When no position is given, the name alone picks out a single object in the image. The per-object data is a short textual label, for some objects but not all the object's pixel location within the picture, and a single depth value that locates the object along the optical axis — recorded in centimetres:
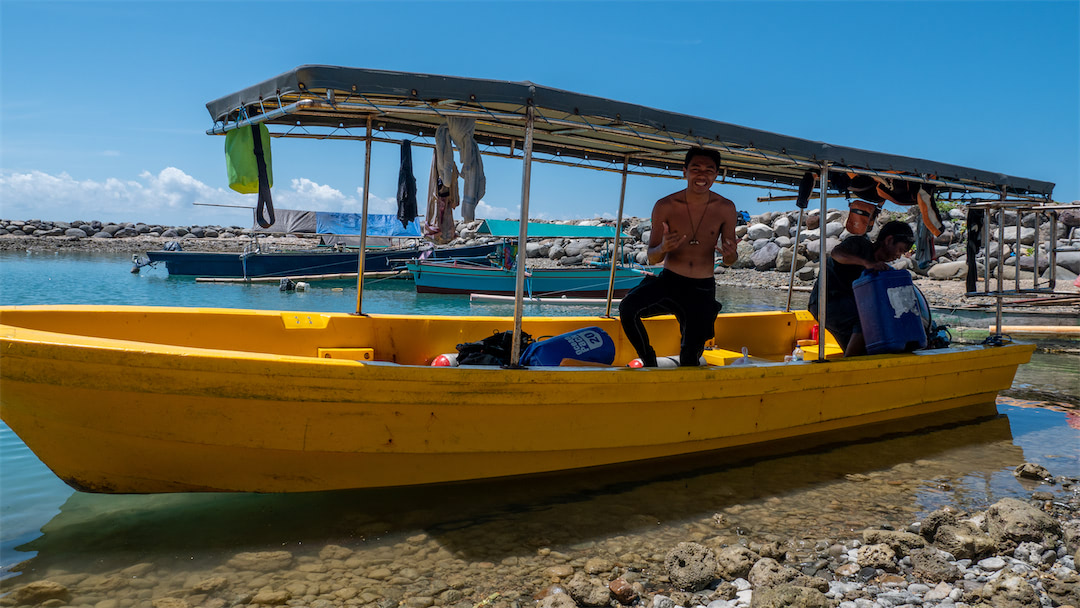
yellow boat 369
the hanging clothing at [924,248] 744
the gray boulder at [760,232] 3550
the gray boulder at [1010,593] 331
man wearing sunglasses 633
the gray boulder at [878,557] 380
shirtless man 492
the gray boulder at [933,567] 369
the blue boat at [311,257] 3114
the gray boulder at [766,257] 3195
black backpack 505
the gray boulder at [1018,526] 409
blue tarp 3572
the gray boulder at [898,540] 400
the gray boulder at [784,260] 3059
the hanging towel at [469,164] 449
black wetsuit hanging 565
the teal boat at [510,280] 2452
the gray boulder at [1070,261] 2036
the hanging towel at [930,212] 674
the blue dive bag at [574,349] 513
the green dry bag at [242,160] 462
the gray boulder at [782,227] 3503
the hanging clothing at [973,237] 760
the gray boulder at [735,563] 367
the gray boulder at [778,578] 352
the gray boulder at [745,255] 3312
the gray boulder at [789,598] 321
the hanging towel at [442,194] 465
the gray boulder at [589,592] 337
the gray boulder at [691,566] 358
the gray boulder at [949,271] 2445
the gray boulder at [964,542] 397
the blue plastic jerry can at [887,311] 610
